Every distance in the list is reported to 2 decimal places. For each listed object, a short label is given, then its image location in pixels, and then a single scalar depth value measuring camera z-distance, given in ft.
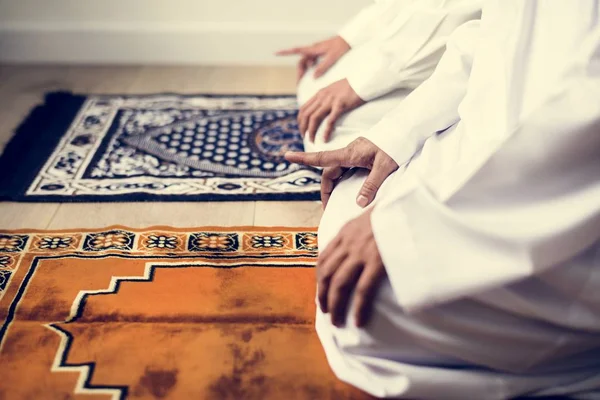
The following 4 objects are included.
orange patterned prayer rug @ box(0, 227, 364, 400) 2.67
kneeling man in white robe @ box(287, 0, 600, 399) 2.06
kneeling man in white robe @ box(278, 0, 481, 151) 3.71
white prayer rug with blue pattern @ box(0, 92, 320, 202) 4.41
